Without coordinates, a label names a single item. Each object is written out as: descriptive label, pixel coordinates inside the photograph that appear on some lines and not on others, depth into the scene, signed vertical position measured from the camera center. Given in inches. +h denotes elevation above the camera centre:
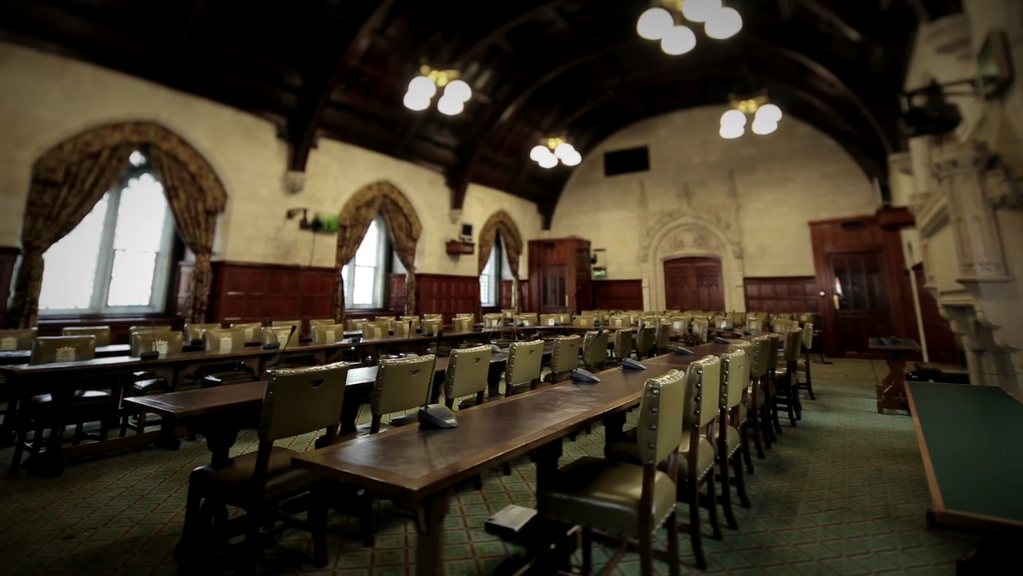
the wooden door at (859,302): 395.9 +19.3
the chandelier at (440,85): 269.6 +156.9
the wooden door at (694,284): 505.4 +47.5
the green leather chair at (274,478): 71.7 -27.8
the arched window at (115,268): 252.4 +37.6
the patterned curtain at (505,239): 506.6 +107.6
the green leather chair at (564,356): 151.9 -12.3
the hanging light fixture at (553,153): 325.1 +134.7
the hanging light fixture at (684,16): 214.9 +163.8
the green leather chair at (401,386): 89.4 -14.3
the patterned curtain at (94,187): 227.1 +85.7
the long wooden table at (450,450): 48.6 -17.7
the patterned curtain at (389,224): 371.6 +96.4
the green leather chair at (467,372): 107.1 -13.2
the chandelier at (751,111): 318.7 +159.9
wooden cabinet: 536.4 +61.8
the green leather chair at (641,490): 60.6 -26.7
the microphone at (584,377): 108.8 -14.1
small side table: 183.6 -26.2
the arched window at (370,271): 410.2 +54.3
